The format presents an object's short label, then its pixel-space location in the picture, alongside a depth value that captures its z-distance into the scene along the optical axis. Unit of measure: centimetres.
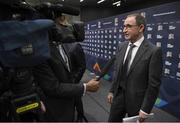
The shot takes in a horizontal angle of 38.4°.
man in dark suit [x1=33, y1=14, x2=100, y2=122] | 155
